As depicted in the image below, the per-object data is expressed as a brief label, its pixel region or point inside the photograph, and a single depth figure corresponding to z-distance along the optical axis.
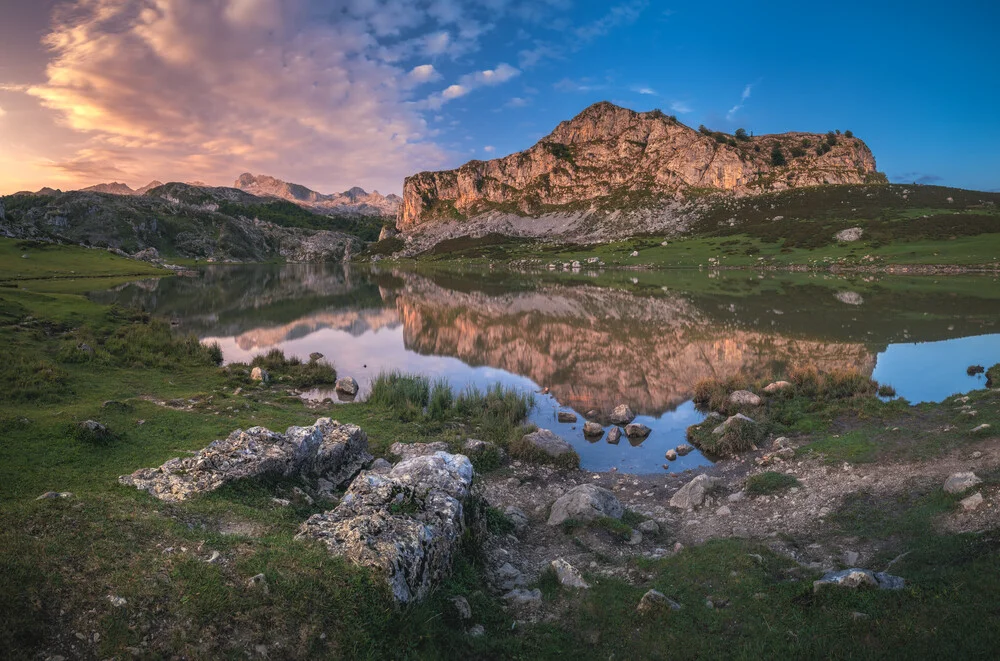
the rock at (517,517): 14.10
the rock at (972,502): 10.46
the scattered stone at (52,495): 8.59
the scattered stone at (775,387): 25.84
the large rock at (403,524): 8.62
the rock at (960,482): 11.24
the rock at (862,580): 8.45
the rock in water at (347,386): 29.30
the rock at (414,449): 18.80
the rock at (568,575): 10.58
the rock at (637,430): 23.16
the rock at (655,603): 9.11
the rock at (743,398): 24.42
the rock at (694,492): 15.58
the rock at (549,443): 19.92
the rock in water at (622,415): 24.88
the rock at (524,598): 10.03
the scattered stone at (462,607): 8.98
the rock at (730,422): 21.20
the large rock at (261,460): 11.63
